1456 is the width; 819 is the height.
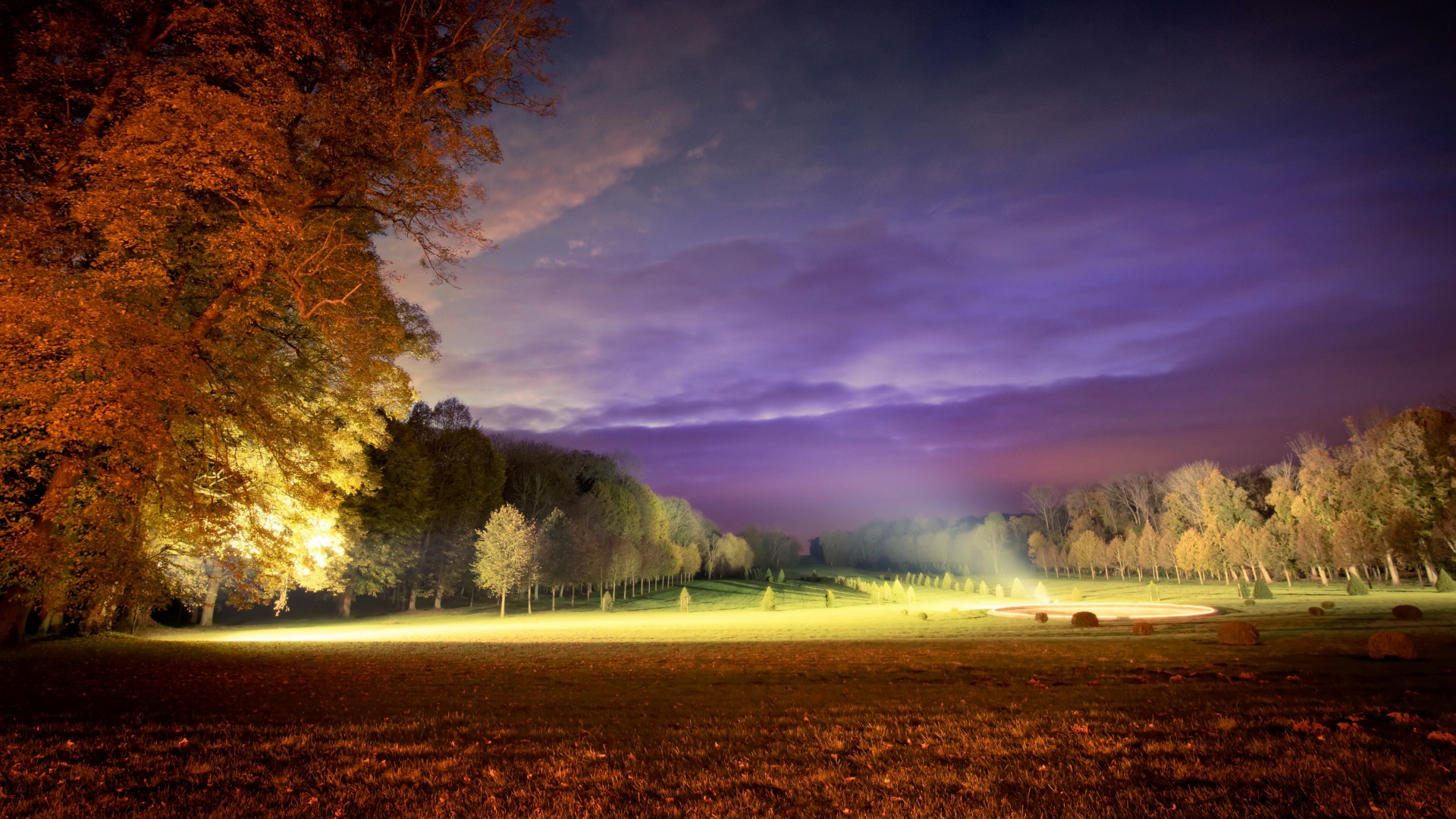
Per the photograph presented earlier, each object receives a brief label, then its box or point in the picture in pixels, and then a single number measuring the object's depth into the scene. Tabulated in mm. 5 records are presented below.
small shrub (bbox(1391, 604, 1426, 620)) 26547
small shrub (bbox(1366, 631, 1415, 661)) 14609
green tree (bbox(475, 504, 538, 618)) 51188
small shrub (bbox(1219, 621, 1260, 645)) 19172
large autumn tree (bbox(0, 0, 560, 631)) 9945
